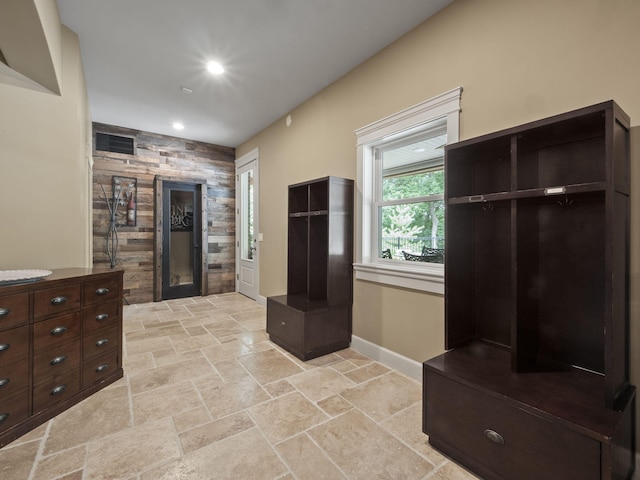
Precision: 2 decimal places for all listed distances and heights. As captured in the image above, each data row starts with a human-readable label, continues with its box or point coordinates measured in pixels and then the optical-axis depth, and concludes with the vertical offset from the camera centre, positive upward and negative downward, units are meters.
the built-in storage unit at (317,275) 2.94 -0.40
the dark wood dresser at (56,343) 1.77 -0.73
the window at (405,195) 2.46 +0.41
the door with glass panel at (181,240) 5.29 -0.03
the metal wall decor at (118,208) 4.88 +0.51
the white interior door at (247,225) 5.31 +0.26
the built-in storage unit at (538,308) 1.25 -0.39
